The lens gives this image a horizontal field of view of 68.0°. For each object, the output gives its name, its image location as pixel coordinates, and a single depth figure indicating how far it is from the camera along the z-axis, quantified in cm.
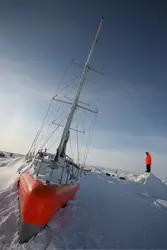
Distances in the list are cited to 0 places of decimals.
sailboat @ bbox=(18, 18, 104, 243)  326
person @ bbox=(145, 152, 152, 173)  1192
